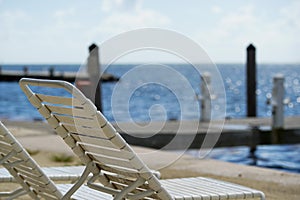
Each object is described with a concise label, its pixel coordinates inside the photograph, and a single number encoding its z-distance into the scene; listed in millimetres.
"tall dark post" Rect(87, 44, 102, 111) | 12703
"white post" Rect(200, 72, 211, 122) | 12078
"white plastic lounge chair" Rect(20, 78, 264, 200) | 3350
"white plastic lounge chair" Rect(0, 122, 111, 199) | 4000
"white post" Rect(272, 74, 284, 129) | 10977
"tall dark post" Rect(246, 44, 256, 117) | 13422
